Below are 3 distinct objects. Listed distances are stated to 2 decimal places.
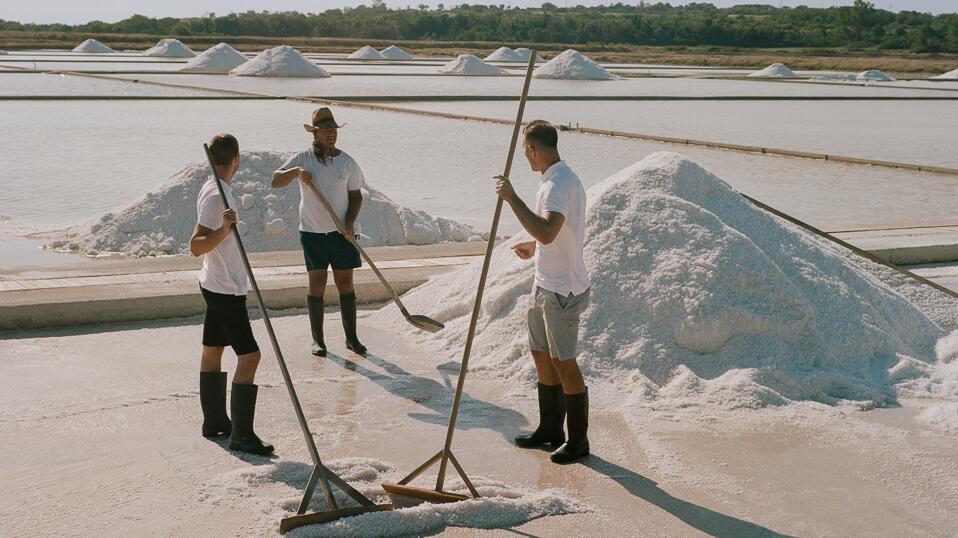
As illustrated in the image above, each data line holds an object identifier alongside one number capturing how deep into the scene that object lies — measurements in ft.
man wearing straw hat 16.19
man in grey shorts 11.81
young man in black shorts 12.51
